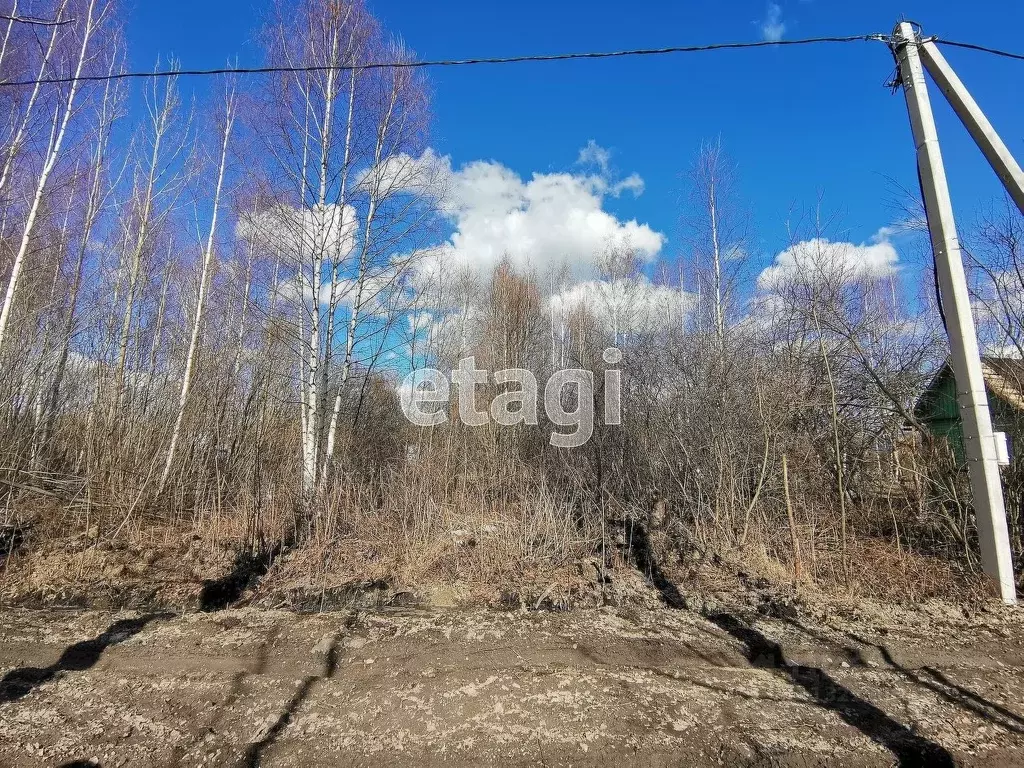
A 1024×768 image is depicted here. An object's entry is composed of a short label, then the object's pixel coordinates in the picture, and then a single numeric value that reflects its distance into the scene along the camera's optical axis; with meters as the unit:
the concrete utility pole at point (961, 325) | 4.16
